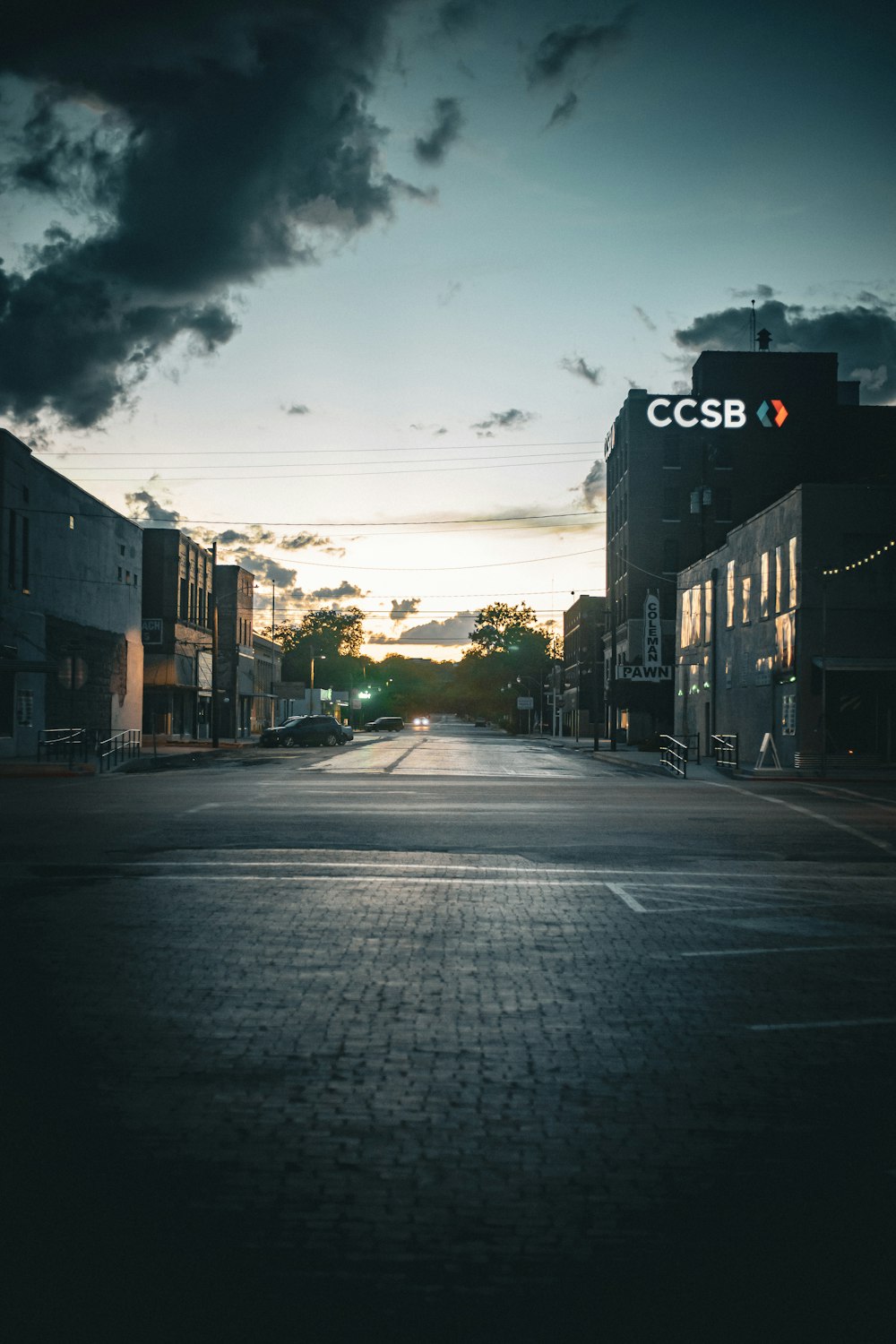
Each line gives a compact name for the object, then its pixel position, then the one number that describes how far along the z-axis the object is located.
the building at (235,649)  80.19
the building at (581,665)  106.75
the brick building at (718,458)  77.00
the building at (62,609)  39.06
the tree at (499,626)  177.12
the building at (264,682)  92.38
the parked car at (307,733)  61.94
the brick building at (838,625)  36.69
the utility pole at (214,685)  55.20
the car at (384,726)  112.12
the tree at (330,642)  170.38
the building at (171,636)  66.94
